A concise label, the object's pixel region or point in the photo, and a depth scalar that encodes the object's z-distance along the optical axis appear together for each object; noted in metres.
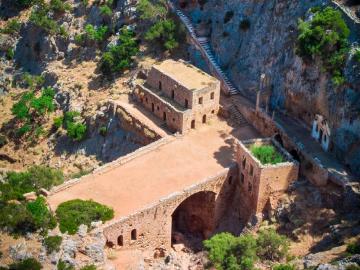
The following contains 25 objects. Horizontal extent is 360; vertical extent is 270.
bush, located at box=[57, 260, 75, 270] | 56.87
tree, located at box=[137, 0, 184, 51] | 83.75
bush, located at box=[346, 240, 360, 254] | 56.65
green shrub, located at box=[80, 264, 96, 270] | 57.59
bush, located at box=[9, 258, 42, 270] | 54.81
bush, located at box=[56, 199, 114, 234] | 60.88
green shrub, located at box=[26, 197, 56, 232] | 59.66
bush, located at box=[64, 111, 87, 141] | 82.38
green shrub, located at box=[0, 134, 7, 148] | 86.74
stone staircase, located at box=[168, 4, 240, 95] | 79.50
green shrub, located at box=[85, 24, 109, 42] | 89.44
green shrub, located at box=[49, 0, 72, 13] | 94.94
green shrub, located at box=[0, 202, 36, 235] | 58.81
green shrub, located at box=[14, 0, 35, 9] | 99.97
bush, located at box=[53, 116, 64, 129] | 85.00
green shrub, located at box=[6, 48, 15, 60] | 98.19
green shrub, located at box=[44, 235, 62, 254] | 57.59
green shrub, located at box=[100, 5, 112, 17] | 90.19
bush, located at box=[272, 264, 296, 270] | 55.67
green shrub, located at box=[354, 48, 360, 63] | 64.54
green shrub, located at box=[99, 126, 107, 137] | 80.88
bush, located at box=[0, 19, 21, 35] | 98.44
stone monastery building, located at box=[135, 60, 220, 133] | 75.06
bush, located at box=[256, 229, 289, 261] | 62.47
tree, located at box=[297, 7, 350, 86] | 66.19
